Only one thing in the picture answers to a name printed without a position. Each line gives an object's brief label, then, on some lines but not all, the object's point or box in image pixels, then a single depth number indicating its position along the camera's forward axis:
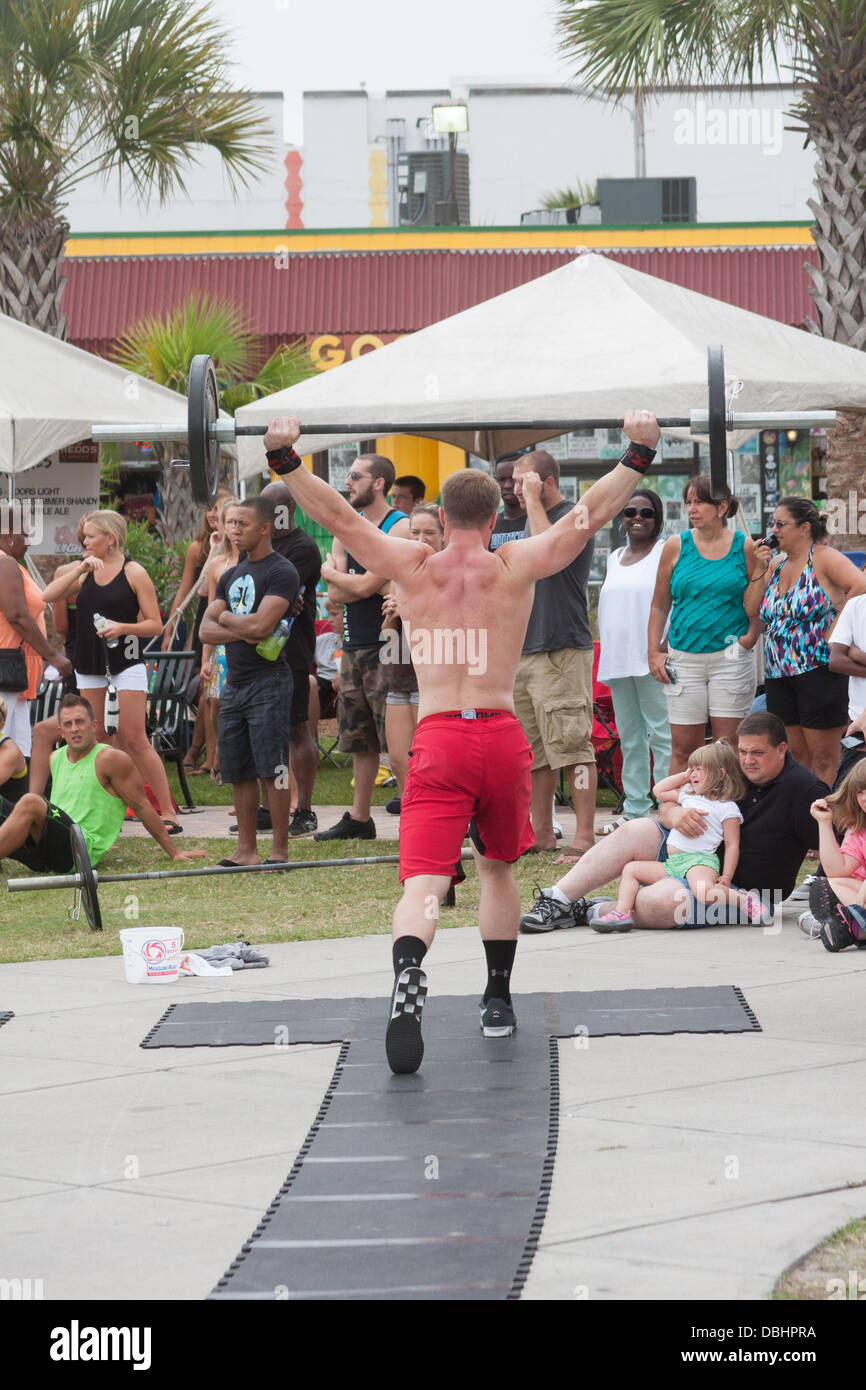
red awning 22.98
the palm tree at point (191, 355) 19.41
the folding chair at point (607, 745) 12.84
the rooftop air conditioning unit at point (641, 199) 27.75
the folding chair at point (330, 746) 15.96
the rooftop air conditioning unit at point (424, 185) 31.72
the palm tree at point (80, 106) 15.79
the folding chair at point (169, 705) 13.55
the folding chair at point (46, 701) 12.83
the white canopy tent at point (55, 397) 12.58
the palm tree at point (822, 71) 14.55
